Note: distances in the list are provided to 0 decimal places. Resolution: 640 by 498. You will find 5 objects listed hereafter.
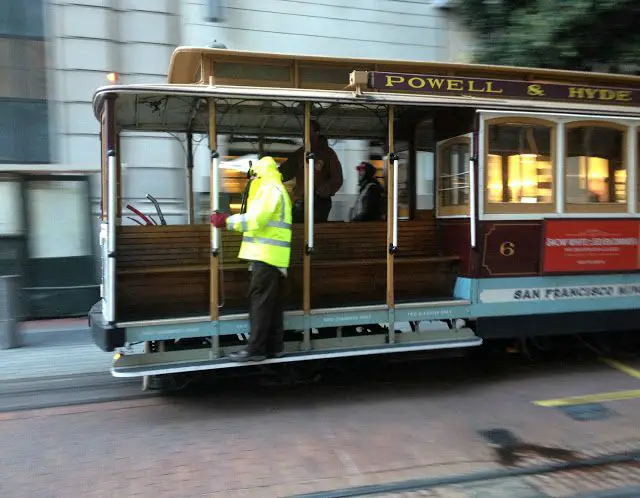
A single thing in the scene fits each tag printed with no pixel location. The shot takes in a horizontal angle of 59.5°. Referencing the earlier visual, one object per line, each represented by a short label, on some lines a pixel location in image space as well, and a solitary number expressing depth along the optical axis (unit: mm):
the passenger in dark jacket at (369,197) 6773
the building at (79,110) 8820
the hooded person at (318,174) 5895
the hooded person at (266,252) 4848
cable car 5008
